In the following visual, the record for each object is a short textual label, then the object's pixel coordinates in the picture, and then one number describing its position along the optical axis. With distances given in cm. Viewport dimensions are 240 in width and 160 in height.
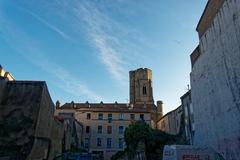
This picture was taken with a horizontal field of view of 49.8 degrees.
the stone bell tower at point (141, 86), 7694
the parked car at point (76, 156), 1519
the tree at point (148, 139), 3019
